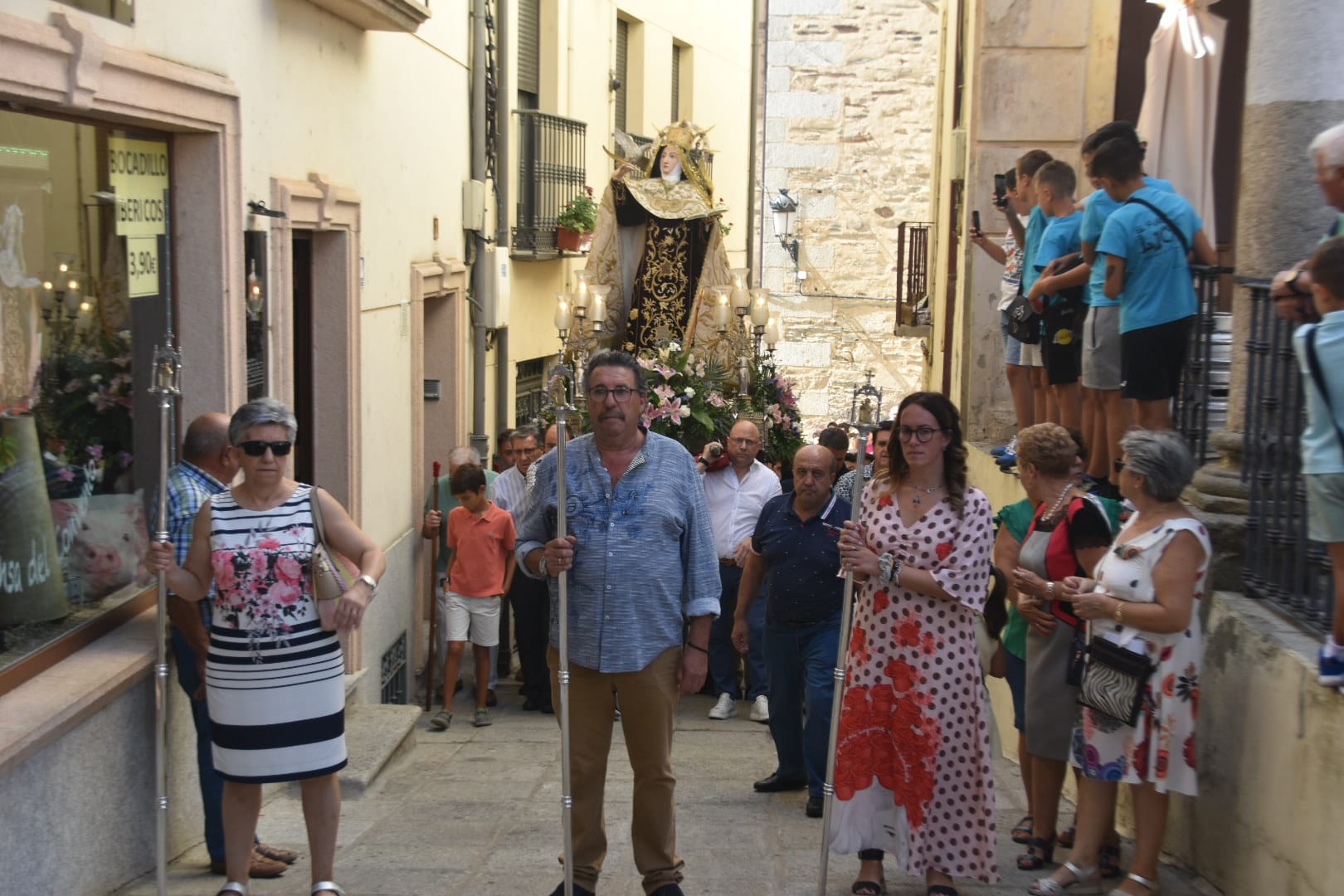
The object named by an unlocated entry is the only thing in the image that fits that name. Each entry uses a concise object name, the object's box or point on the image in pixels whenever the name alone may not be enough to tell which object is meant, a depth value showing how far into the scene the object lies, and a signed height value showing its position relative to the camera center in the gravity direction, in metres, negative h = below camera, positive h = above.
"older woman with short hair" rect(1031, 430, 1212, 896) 4.69 -1.02
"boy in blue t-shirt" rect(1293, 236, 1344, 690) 4.00 -0.28
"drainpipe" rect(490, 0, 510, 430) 13.04 +0.97
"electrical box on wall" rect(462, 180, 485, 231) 12.38 +0.62
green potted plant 15.20 +0.59
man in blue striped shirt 4.82 -0.97
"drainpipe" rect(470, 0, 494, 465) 12.60 +0.32
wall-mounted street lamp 24.73 +1.10
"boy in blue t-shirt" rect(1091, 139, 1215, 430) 6.50 +0.04
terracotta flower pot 15.29 +0.43
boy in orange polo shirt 9.30 -1.79
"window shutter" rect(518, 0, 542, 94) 14.84 +2.32
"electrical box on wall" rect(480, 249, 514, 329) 12.79 -0.05
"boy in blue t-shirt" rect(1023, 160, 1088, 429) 7.69 -0.02
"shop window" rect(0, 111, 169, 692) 4.91 -0.35
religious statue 12.62 +0.29
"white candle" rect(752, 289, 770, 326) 11.96 -0.20
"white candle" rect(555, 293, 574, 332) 11.34 -0.25
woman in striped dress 4.61 -1.05
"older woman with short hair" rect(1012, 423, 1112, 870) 5.21 -1.07
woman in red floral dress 4.98 -1.20
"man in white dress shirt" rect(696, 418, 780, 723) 8.86 -1.36
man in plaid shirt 5.23 -0.90
